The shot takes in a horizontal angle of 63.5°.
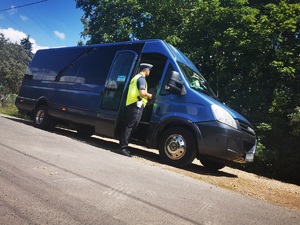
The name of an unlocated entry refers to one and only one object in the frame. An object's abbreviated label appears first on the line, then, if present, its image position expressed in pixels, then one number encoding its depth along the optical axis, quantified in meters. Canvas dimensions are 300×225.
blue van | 4.39
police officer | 4.90
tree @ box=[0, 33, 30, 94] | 42.41
